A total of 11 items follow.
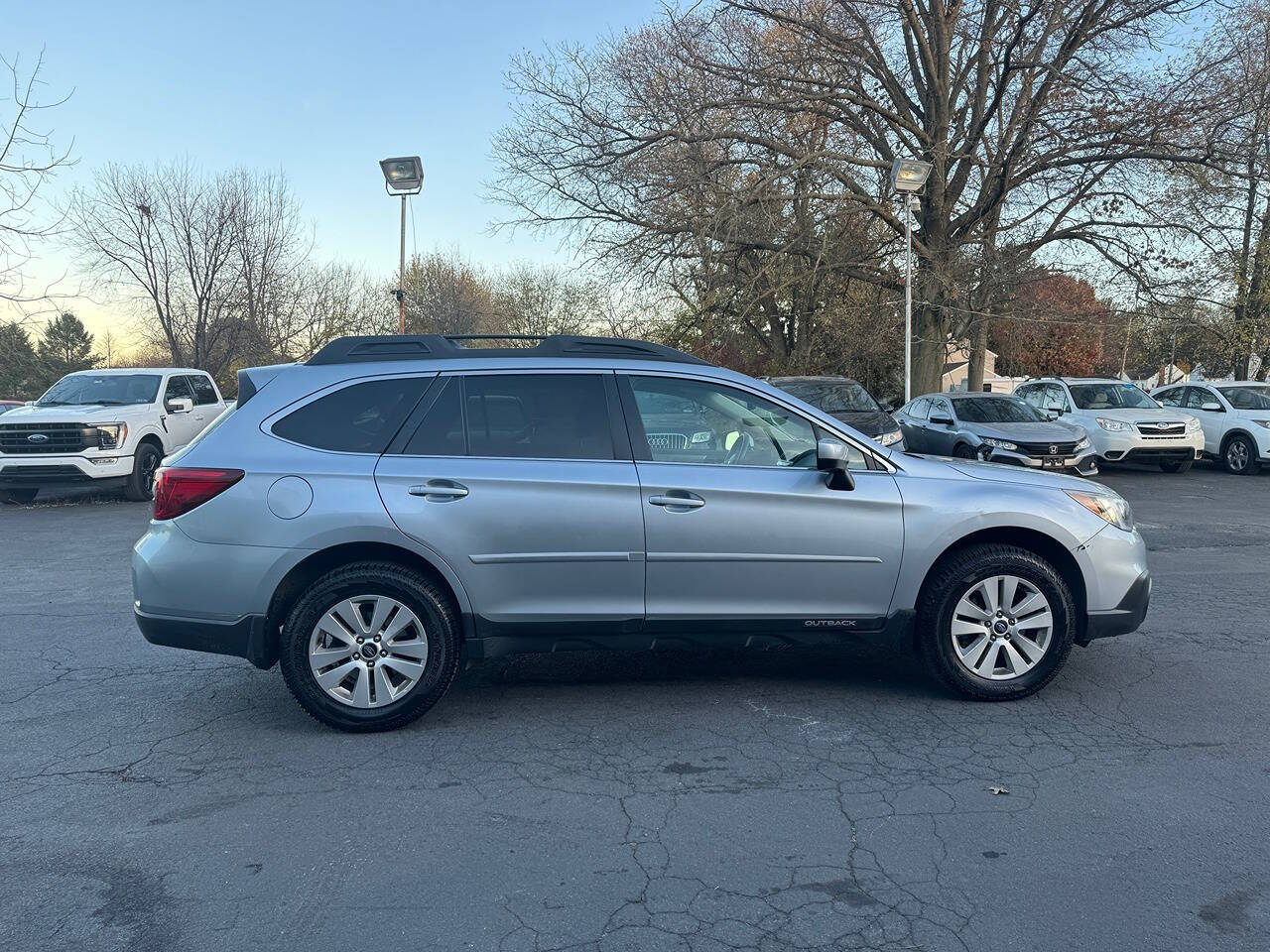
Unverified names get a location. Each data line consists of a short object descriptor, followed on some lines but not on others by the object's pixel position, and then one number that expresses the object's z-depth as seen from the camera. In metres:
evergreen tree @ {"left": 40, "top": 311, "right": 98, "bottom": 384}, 59.05
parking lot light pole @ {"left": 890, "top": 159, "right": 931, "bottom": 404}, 16.33
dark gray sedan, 13.77
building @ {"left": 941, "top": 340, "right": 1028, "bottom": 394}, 54.49
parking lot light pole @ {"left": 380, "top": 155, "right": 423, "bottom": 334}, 18.03
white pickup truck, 13.41
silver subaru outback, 4.57
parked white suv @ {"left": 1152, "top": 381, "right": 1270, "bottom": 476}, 16.86
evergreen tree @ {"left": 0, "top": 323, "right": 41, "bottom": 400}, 27.02
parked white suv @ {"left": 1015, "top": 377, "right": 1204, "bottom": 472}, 16.42
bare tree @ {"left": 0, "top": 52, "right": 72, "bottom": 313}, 13.11
